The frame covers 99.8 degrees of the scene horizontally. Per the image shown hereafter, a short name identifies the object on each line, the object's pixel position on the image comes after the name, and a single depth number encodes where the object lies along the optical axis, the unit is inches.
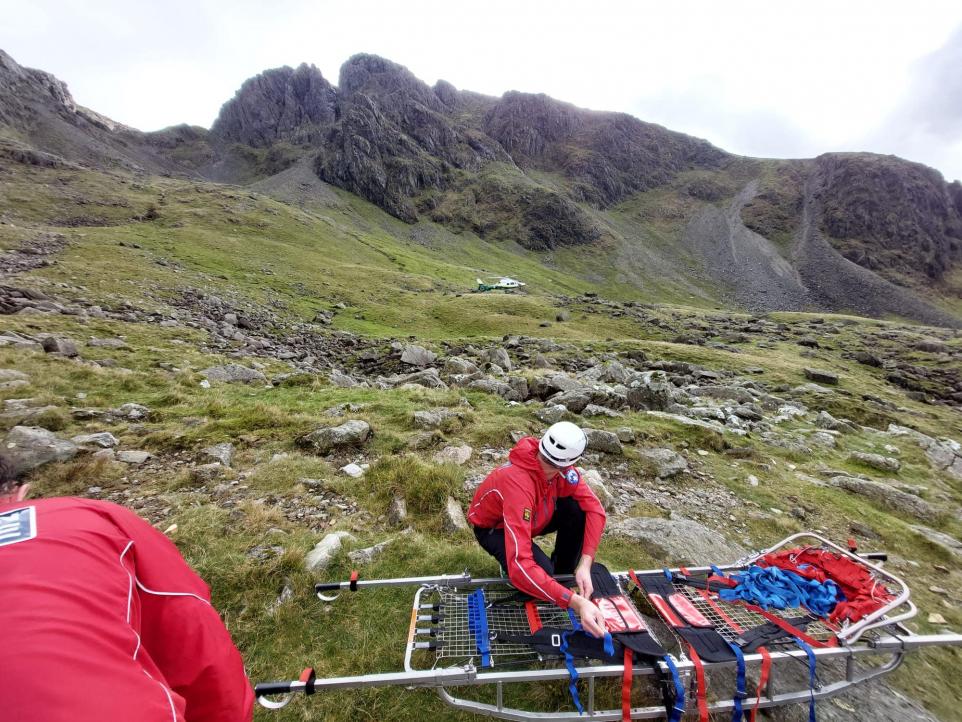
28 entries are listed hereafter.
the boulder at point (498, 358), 944.9
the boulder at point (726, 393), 763.6
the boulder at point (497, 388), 629.0
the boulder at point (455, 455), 385.4
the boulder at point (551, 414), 516.4
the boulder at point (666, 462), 404.8
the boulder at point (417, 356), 944.9
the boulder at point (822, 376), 1063.6
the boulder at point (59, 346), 565.0
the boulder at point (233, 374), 621.0
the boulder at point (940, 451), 550.9
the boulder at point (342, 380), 693.5
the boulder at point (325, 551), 238.8
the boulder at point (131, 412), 407.2
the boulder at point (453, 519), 291.4
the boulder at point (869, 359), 1460.4
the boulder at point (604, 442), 430.6
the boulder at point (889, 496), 401.4
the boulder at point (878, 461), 507.7
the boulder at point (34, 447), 298.4
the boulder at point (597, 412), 538.6
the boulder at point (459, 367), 834.8
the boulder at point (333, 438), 384.5
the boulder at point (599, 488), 346.9
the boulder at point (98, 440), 339.0
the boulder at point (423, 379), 693.3
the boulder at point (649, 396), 618.8
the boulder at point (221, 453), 347.3
